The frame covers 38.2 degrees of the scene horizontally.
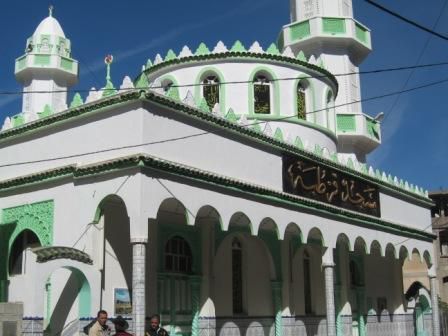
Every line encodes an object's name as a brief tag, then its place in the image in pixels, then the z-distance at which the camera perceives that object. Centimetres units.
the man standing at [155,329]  997
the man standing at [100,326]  935
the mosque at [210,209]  1170
